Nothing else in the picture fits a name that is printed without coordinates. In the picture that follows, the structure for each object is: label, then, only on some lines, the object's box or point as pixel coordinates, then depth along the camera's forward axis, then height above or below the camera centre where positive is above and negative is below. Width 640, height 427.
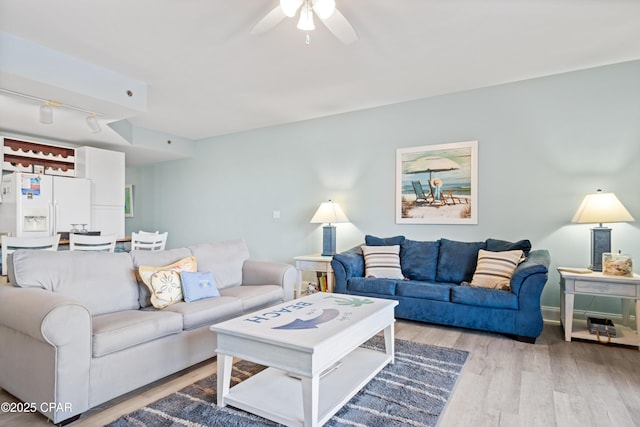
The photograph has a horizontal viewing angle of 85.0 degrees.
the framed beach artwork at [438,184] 3.96 +0.33
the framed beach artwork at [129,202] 7.30 +0.13
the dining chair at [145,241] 4.11 -0.38
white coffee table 1.65 -0.74
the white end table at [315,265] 4.12 -0.67
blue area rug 1.78 -1.08
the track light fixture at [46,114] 3.53 +0.95
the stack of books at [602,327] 2.95 -0.96
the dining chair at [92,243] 3.33 -0.34
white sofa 1.72 -0.70
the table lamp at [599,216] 2.99 -0.02
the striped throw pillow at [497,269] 3.19 -0.53
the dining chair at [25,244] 2.88 -0.32
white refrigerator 4.54 +0.04
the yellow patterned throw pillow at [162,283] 2.49 -0.55
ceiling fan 2.01 +1.19
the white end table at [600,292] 2.81 -0.65
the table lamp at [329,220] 4.47 -0.12
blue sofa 2.94 -0.72
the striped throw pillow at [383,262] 3.76 -0.55
